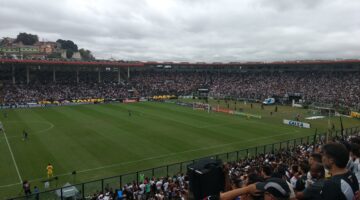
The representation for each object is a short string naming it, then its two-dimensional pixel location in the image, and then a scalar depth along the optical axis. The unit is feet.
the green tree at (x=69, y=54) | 554.38
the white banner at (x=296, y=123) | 139.19
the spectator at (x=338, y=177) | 14.29
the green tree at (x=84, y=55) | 612.66
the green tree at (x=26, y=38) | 602.85
